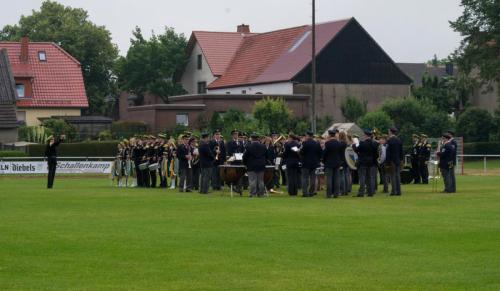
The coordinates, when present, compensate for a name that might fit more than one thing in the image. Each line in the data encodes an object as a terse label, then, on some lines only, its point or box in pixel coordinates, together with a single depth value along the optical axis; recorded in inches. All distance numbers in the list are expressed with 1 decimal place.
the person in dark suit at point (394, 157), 1336.1
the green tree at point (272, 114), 2770.7
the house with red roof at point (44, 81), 3398.1
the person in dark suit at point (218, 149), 1437.0
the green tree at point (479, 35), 3019.2
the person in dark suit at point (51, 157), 1557.6
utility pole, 2284.4
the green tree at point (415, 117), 2881.4
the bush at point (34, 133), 2780.5
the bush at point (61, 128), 2746.1
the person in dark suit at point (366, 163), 1322.6
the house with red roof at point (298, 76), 3014.3
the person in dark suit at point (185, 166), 1459.2
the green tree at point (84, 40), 4198.6
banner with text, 2159.2
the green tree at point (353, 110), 3070.9
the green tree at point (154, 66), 3816.4
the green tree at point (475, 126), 2957.7
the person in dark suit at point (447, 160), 1366.9
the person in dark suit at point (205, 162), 1381.6
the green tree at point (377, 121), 2706.7
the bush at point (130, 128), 2901.1
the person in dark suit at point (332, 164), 1297.7
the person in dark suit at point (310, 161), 1317.7
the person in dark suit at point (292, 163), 1350.9
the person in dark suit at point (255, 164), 1300.4
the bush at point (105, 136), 2763.3
